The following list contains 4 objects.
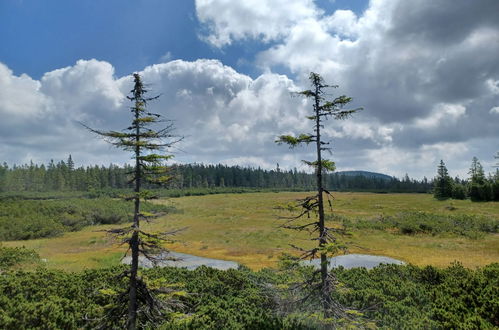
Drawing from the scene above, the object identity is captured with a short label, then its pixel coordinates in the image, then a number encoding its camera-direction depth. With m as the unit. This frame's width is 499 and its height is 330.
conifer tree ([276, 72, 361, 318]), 11.95
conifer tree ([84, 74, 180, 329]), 10.62
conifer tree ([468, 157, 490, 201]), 68.94
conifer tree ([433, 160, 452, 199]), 80.38
